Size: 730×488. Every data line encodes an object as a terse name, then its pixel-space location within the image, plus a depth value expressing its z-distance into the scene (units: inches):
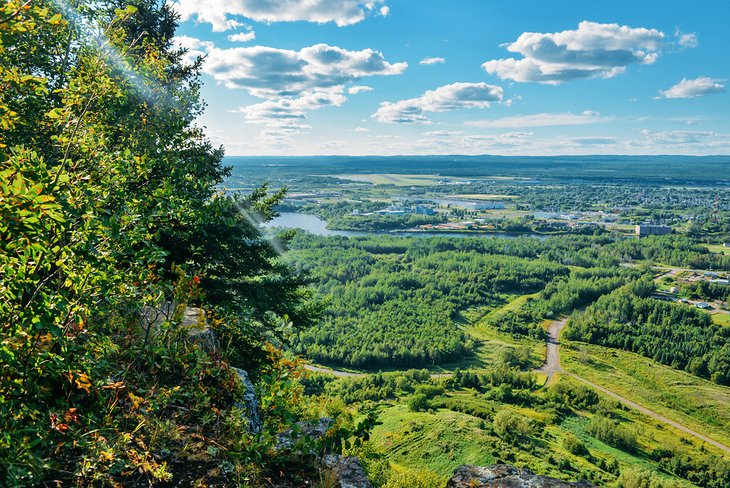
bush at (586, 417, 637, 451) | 1797.5
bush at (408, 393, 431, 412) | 1920.5
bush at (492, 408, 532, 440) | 1663.4
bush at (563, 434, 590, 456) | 1664.6
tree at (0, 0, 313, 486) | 128.0
